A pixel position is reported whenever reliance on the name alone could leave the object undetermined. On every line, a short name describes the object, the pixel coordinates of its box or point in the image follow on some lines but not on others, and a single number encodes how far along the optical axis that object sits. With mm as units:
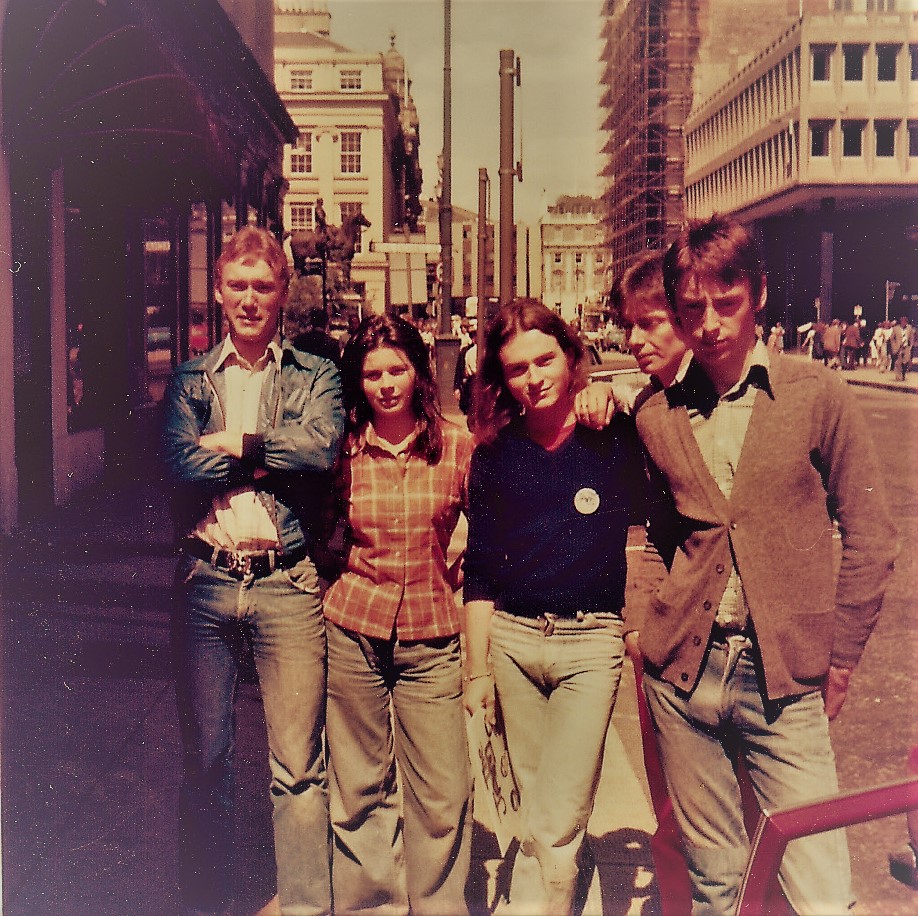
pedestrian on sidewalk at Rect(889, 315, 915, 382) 27812
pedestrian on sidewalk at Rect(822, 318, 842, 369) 29208
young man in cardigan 2518
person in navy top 2834
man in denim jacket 3008
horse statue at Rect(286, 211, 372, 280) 7008
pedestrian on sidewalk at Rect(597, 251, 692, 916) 2945
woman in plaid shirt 3010
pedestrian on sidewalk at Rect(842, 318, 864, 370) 32375
